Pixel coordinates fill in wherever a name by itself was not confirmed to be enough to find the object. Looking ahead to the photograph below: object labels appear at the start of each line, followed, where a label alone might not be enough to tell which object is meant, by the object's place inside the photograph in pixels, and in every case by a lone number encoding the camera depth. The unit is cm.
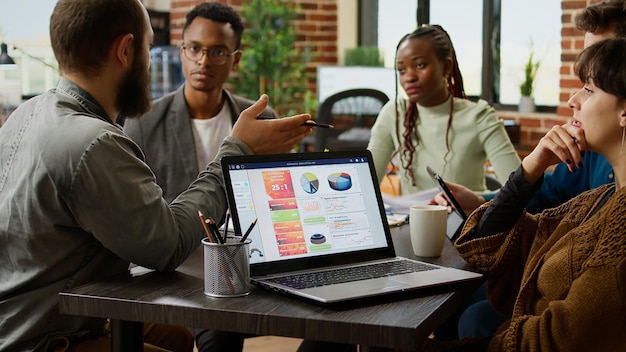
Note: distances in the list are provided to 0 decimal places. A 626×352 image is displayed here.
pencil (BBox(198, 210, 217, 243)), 246
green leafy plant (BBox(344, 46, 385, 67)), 797
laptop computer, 256
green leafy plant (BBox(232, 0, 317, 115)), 746
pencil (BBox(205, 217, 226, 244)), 247
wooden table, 227
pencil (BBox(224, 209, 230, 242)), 247
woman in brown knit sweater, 244
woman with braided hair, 381
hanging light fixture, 580
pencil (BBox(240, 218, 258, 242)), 248
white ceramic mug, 285
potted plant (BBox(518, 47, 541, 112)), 687
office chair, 636
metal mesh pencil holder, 243
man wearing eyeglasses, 373
